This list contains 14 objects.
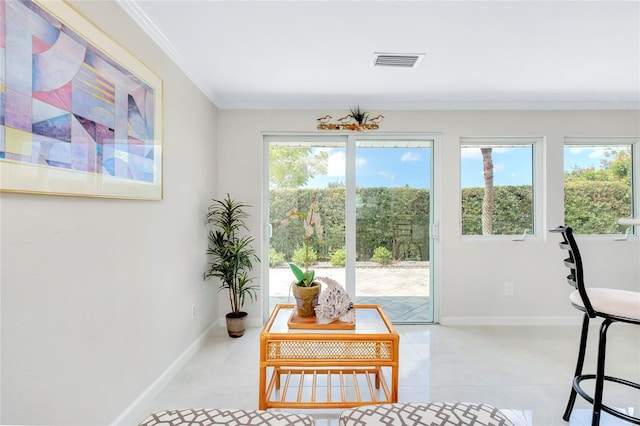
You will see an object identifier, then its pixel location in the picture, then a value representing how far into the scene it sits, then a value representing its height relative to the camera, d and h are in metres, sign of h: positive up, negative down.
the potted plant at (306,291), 1.98 -0.46
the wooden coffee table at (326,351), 1.71 -0.73
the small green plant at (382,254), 3.52 -0.41
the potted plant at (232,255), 2.98 -0.36
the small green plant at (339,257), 3.50 -0.44
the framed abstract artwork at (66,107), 1.11 +0.47
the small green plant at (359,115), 3.37 +1.09
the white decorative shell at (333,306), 1.88 -0.53
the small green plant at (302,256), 3.50 -0.43
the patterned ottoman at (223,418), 1.07 -0.69
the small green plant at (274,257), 3.50 -0.44
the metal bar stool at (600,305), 1.53 -0.43
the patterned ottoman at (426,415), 1.08 -0.69
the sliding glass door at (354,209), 3.50 +0.09
